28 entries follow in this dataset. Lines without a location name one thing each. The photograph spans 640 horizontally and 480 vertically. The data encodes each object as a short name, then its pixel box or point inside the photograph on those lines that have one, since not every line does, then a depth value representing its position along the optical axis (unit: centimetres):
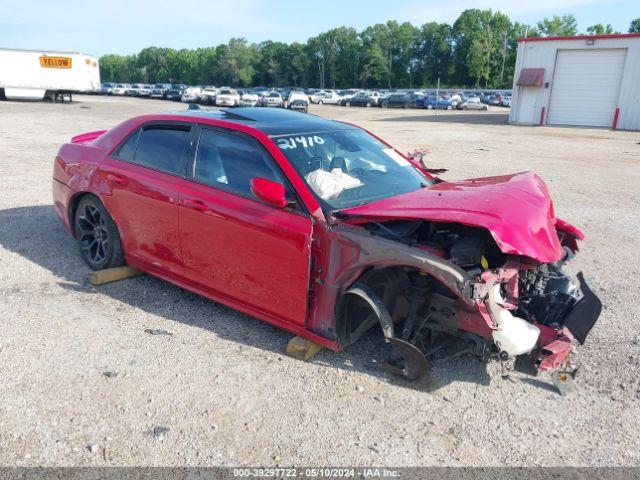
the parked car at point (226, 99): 4344
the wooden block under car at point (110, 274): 468
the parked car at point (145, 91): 6145
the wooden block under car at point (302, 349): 359
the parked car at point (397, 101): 5234
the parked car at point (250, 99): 4622
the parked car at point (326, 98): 5844
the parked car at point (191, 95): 4819
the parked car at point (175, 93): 5441
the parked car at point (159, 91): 5666
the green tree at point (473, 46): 9588
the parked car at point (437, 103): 5200
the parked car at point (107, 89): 6531
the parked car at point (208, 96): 4631
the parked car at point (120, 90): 6527
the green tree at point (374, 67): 10488
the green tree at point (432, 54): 10481
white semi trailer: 3619
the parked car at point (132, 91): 6361
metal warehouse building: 2866
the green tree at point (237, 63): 11981
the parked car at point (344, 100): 5638
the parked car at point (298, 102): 3990
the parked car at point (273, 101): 4472
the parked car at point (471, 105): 5209
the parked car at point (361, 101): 5438
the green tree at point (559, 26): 9662
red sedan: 315
